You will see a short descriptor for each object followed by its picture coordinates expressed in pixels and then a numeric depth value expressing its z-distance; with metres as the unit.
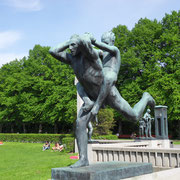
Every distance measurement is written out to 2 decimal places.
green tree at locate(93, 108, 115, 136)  25.22
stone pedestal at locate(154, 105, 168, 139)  16.15
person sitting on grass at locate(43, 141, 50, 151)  23.49
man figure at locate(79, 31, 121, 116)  3.71
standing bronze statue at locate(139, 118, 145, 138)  20.24
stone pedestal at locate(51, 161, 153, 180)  3.17
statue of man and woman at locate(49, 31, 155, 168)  3.45
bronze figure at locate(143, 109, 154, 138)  18.59
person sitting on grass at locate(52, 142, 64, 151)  21.81
